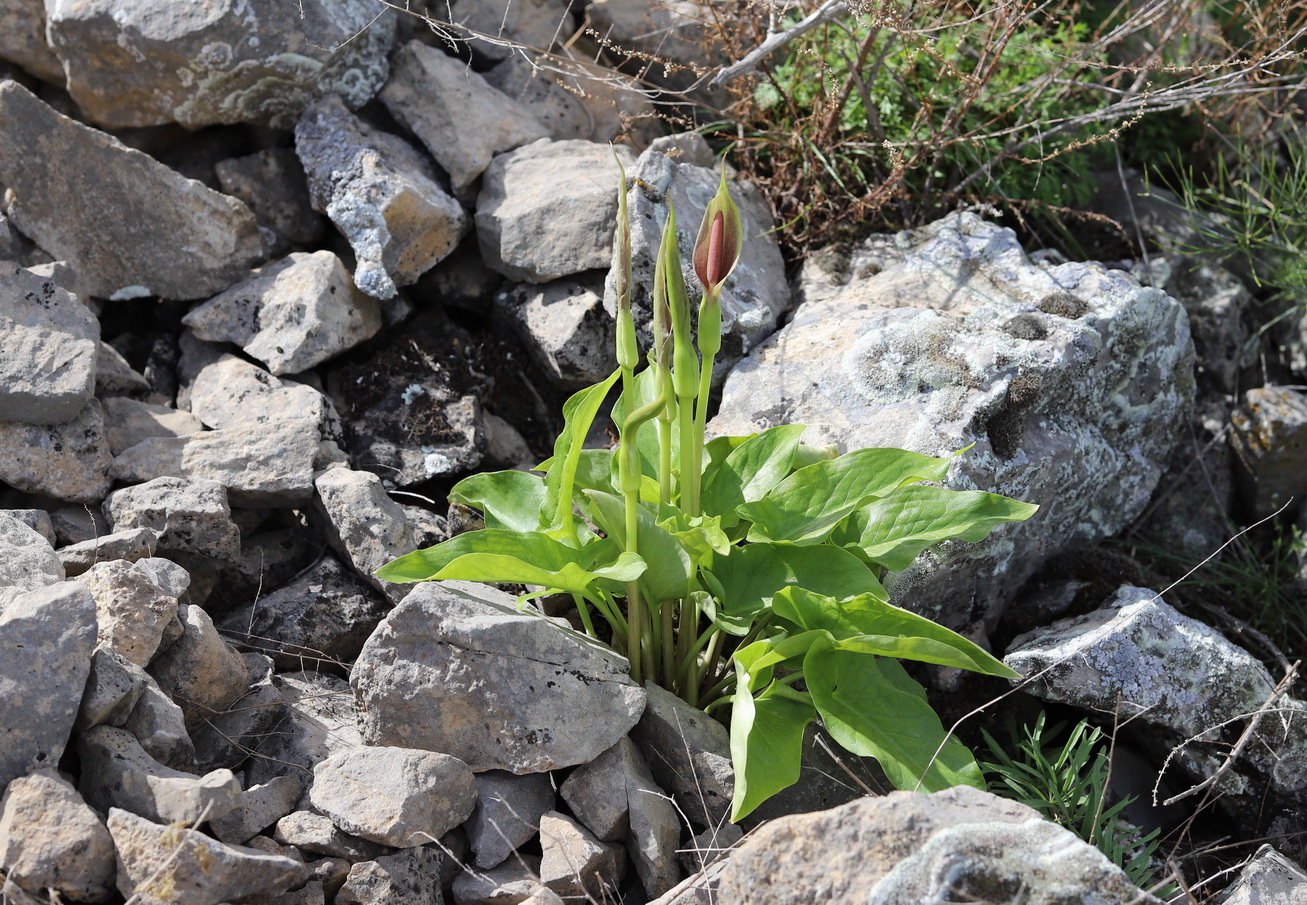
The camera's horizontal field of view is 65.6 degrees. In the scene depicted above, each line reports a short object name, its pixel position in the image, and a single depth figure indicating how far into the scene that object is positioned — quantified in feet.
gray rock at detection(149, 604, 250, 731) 8.11
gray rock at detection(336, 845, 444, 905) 7.09
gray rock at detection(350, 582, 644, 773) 7.84
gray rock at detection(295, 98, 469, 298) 11.45
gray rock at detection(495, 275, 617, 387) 11.21
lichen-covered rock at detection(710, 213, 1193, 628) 9.91
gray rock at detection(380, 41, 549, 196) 12.39
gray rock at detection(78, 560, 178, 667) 7.72
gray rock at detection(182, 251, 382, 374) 11.04
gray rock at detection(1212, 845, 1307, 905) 7.70
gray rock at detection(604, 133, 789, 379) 10.75
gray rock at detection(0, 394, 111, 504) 9.38
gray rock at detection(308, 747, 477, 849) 7.22
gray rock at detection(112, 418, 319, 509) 9.79
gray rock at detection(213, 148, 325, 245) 12.21
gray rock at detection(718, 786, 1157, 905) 5.73
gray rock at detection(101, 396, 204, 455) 10.19
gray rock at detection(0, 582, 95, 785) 6.66
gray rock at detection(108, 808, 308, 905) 6.24
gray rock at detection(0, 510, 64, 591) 8.00
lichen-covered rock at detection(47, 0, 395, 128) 11.30
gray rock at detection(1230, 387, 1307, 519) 12.40
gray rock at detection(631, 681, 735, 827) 8.00
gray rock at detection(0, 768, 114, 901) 6.25
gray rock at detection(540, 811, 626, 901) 7.38
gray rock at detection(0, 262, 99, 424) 9.35
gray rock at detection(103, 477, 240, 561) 9.20
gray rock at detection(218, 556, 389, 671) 9.26
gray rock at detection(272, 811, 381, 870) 7.23
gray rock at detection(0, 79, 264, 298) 11.10
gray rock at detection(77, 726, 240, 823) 6.73
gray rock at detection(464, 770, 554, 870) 7.61
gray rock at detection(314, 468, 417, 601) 9.34
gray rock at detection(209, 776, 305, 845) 7.08
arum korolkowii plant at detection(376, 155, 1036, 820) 7.41
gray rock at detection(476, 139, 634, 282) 11.43
